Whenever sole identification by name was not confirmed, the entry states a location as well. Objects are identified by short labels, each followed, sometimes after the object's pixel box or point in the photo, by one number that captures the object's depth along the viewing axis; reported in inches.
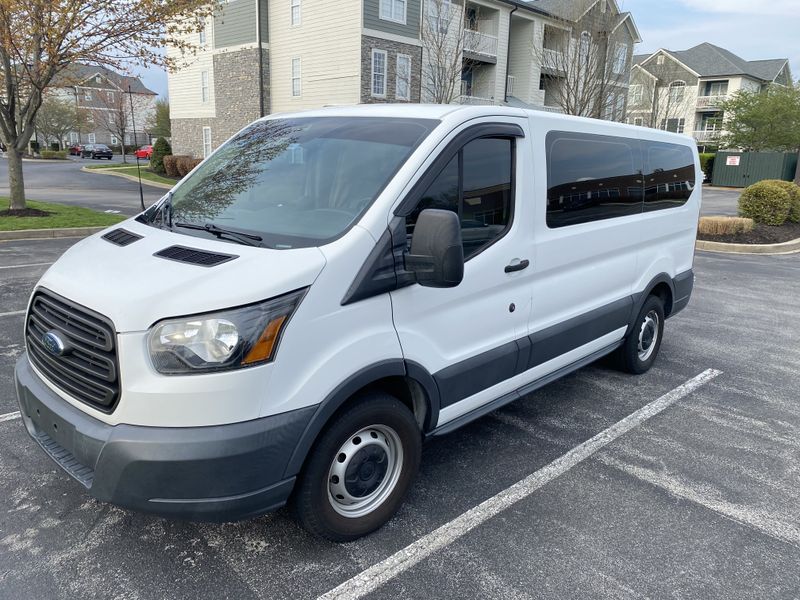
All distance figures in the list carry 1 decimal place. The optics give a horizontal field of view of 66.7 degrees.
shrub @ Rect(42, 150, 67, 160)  1935.0
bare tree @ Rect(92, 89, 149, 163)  1841.8
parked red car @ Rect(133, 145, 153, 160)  1646.4
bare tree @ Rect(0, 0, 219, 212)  470.0
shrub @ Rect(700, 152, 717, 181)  1376.7
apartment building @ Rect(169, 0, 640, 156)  903.7
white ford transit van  92.9
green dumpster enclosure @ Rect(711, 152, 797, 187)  1256.2
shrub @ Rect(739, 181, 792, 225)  560.7
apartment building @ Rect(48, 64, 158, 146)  2043.7
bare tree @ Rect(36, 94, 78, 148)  2214.6
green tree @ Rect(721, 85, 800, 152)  1362.0
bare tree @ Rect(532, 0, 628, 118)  758.5
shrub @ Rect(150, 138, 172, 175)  1298.0
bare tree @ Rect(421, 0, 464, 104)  868.6
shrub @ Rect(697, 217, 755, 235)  530.6
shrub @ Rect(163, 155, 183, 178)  1207.6
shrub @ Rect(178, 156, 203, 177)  1149.7
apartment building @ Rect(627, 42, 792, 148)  1998.0
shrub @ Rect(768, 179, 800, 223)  577.3
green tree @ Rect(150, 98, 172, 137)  1956.2
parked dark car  1987.0
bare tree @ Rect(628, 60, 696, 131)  1510.8
